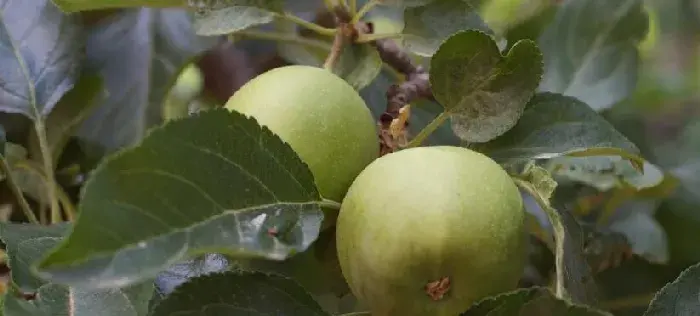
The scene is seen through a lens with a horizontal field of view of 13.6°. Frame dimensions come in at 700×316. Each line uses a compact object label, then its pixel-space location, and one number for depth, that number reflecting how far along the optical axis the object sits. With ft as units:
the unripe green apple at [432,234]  2.67
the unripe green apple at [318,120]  2.79
